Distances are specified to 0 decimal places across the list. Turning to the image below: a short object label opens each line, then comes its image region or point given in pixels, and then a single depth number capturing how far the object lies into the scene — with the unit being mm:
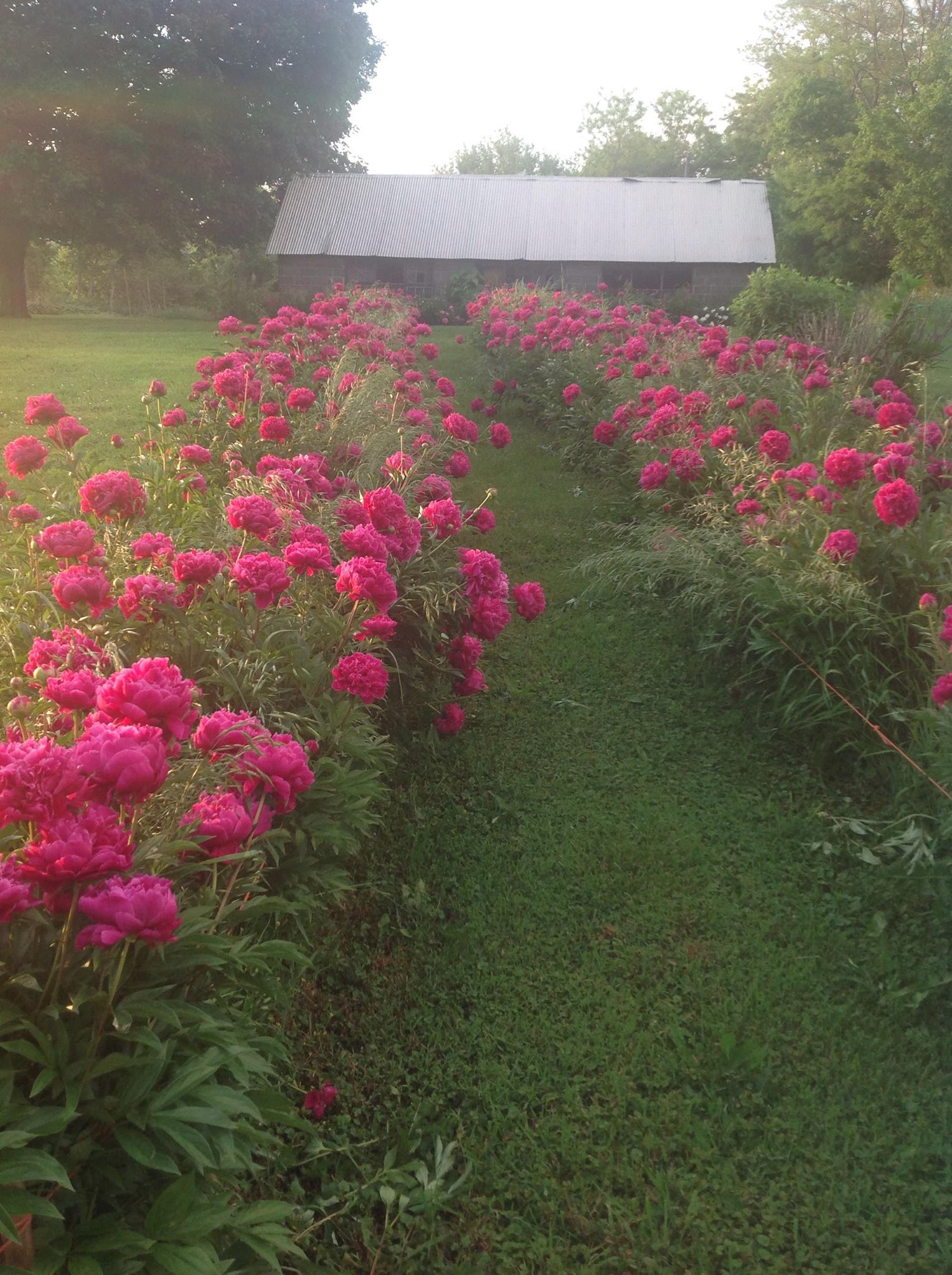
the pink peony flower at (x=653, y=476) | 5281
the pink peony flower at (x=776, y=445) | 4602
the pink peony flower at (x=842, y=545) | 3680
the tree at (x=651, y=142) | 53625
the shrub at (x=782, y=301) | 14953
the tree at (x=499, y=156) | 69225
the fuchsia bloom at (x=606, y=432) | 6277
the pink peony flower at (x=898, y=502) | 3561
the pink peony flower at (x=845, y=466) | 3912
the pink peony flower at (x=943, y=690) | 2752
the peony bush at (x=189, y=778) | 1336
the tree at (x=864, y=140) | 24891
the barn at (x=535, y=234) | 25812
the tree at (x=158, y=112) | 21969
